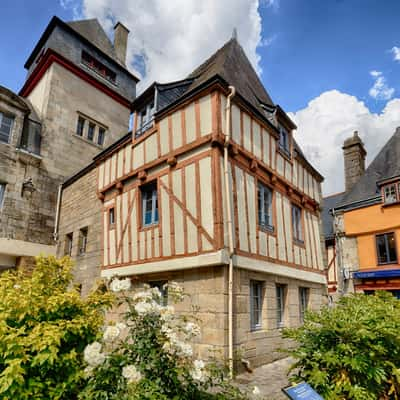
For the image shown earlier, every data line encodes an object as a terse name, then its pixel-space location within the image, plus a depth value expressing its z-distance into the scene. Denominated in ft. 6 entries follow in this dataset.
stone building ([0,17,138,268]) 27.20
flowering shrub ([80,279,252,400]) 6.09
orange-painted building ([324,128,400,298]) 32.58
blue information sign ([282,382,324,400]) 7.04
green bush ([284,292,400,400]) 8.94
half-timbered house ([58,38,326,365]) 15.24
